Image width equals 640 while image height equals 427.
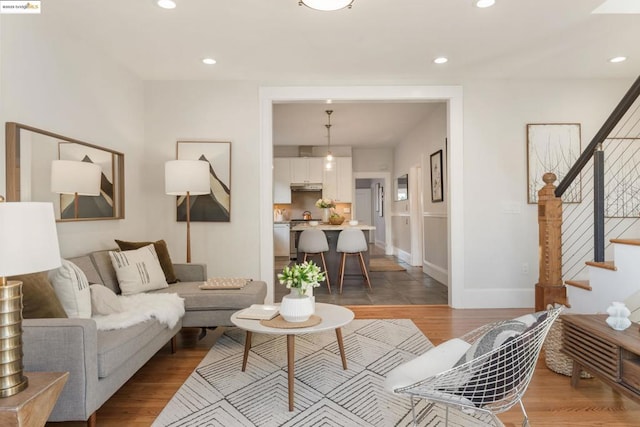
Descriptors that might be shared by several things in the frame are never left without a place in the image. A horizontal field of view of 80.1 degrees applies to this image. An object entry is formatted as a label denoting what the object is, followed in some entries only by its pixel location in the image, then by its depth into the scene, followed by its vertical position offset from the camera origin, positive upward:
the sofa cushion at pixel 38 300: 1.96 -0.46
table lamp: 1.36 -0.18
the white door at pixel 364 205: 13.07 +0.12
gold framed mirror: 2.46 +0.30
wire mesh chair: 1.45 -0.67
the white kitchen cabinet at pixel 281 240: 8.45 -0.68
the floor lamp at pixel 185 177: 3.79 +0.33
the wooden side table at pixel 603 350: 1.92 -0.80
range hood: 8.78 +0.53
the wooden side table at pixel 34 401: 1.31 -0.69
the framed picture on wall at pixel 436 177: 5.79 +0.48
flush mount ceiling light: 2.39 +1.30
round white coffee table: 2.21 -0.72
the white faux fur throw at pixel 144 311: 2.27 -0.67
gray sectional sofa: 1.75 -0.73
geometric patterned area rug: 2.04 -1.13
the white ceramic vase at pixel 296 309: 2.33 -0.61
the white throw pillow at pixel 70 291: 2.20 -0.47
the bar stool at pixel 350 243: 5.45 -0.50
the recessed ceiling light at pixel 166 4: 2.70 +1.49
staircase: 2.60 -0.55
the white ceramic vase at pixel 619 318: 2.11 -0.62
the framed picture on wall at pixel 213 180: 4.32 +0.34
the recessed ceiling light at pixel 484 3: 2.74 +1.48
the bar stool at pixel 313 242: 5.44 -0.47
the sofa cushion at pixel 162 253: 3.45 -0.40
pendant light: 6.88 +1.06
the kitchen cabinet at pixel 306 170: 8.80 +0.90
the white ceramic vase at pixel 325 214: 8.84 -0.12
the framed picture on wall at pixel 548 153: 4.34 +0.61
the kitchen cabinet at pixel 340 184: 8.91 +0.58
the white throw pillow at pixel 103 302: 2.44 -0.59
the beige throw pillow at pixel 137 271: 3.11 -0.51
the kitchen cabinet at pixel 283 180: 8.79 +0.68
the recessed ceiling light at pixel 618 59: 3.81 +1.49
